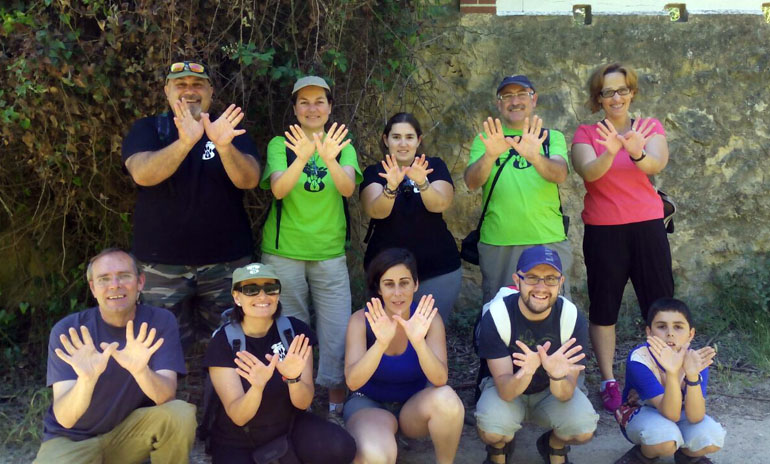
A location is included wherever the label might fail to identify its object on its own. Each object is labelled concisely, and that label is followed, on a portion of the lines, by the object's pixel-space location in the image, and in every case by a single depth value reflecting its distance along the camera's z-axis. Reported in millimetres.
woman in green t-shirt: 3604
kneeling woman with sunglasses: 3053
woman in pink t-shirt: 3875
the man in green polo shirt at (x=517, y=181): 3664
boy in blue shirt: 3223
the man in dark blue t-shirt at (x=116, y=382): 2857
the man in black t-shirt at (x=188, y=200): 3488
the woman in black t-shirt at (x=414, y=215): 3691
